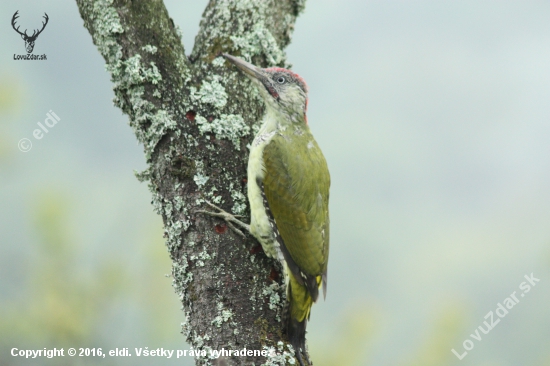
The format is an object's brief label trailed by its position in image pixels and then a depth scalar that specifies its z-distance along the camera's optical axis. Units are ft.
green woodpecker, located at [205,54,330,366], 20.44
